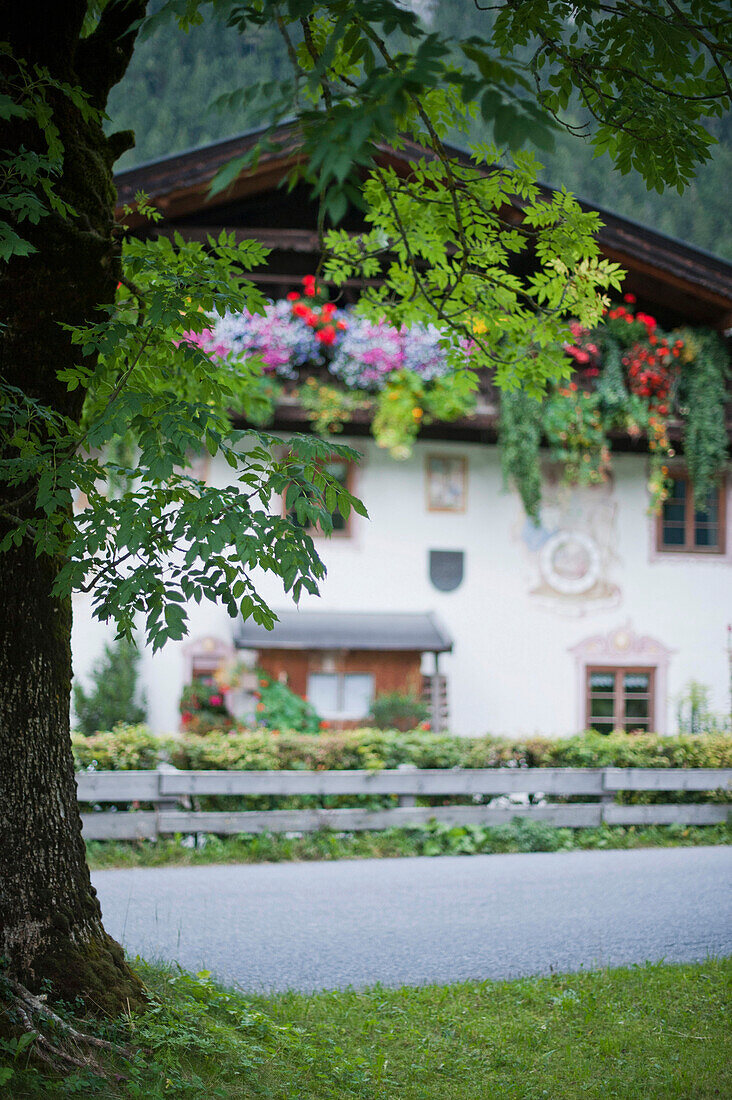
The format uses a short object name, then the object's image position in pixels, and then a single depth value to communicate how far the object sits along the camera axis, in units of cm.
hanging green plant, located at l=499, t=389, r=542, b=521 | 1323
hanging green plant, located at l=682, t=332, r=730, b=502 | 1371
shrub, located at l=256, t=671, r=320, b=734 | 1234
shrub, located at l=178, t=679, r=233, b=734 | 1266
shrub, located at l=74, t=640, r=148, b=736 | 1252
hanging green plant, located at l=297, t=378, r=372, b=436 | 1284
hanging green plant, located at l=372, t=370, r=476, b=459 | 1292
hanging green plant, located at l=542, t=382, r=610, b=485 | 1333
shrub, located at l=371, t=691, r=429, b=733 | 1305
